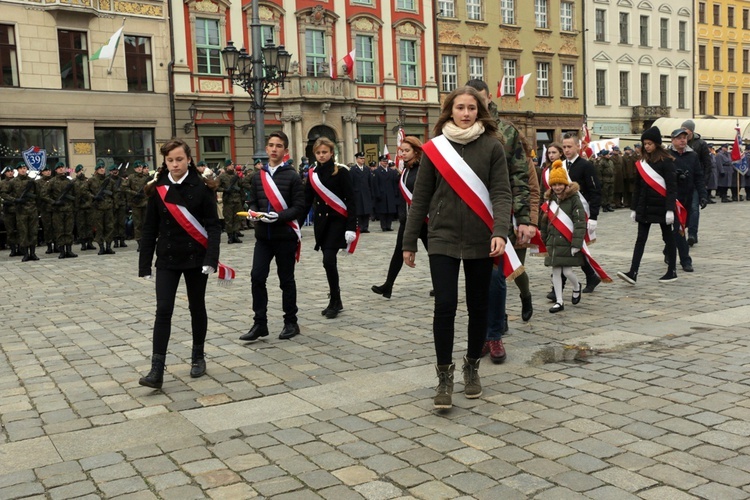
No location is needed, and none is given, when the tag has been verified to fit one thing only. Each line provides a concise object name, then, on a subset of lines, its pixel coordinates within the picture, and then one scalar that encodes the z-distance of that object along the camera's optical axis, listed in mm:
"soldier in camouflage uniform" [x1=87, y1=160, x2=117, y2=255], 16812
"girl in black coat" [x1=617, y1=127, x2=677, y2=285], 9898
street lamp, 19569
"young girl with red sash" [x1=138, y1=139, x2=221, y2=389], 5883
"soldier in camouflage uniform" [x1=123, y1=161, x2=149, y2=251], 17422
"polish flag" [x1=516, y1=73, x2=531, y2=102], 34150
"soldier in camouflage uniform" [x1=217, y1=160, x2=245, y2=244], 18750
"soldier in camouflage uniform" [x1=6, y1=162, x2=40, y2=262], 15836
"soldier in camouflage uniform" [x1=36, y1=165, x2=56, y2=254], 16500
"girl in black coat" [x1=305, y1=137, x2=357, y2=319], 8336
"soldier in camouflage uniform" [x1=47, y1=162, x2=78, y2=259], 16172
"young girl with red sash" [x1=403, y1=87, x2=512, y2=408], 5008
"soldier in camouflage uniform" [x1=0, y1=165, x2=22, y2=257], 16203
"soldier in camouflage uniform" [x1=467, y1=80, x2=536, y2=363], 5621
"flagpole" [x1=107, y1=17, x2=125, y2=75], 28303
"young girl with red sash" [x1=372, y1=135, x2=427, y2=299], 8586
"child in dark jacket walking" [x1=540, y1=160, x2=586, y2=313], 8418
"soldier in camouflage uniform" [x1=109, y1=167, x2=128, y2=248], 17484
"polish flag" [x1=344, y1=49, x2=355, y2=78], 31445
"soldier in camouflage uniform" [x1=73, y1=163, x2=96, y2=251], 17094
